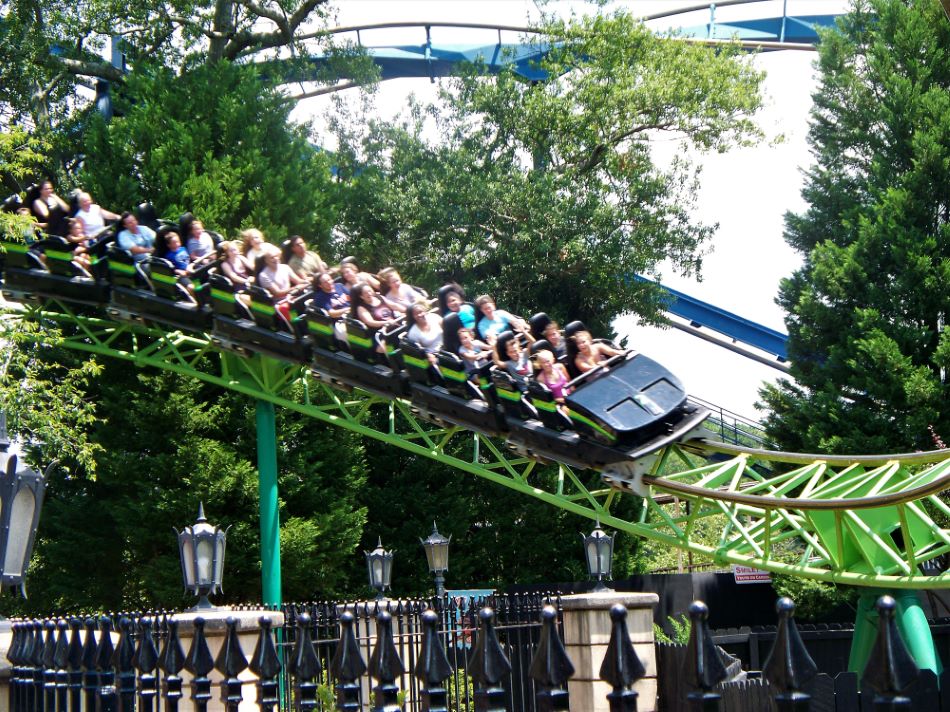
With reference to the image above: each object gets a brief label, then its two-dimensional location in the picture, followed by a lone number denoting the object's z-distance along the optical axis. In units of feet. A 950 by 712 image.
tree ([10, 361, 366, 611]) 54.49
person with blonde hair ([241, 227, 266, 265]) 46.83
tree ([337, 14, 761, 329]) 65.87
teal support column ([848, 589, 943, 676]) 33.06
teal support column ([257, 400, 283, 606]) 46.03
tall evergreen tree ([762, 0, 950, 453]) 55.88
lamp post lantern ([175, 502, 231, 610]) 29.27
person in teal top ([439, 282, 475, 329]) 44.89
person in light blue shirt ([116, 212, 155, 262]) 47.32
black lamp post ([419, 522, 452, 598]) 37.40
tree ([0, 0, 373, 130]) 68.59
